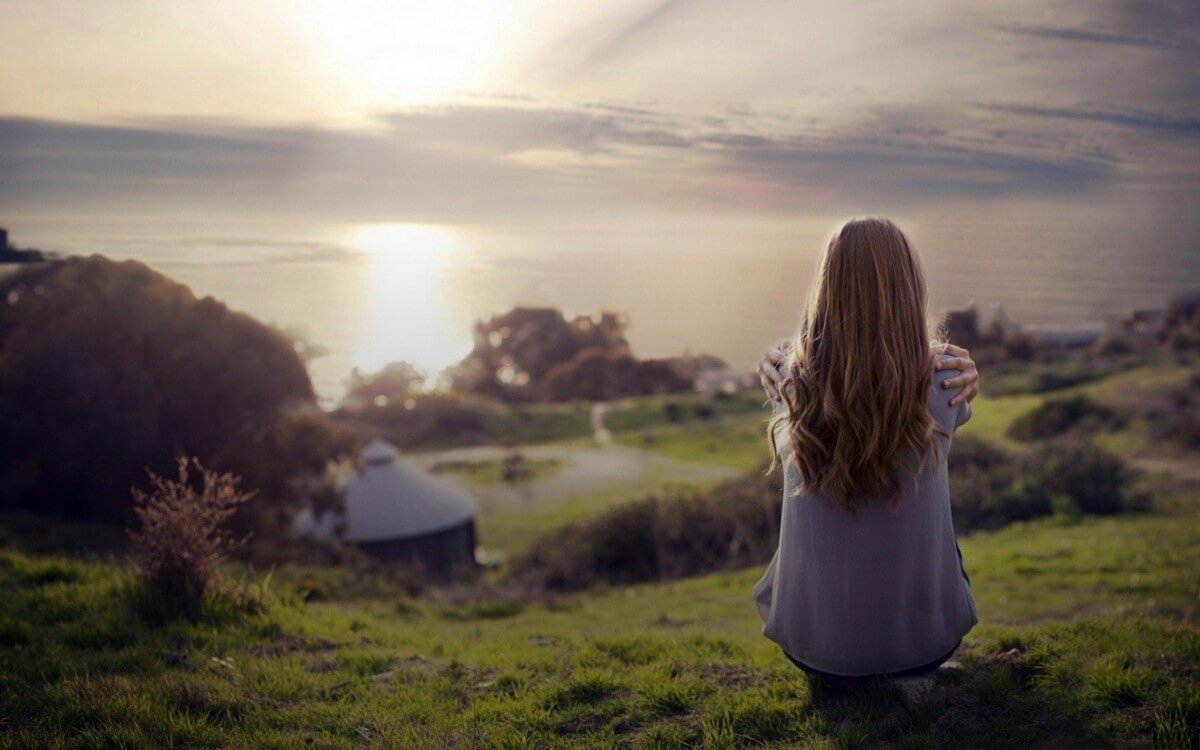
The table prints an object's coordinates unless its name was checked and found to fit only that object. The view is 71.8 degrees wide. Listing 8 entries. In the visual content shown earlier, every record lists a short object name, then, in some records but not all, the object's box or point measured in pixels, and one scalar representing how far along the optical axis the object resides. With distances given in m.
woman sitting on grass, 2.55
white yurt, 14.95
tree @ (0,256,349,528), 9.78
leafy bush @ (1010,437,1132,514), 11.82
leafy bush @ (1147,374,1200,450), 18.95
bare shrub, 4.40
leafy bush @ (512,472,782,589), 12.05
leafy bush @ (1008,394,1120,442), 21.12
